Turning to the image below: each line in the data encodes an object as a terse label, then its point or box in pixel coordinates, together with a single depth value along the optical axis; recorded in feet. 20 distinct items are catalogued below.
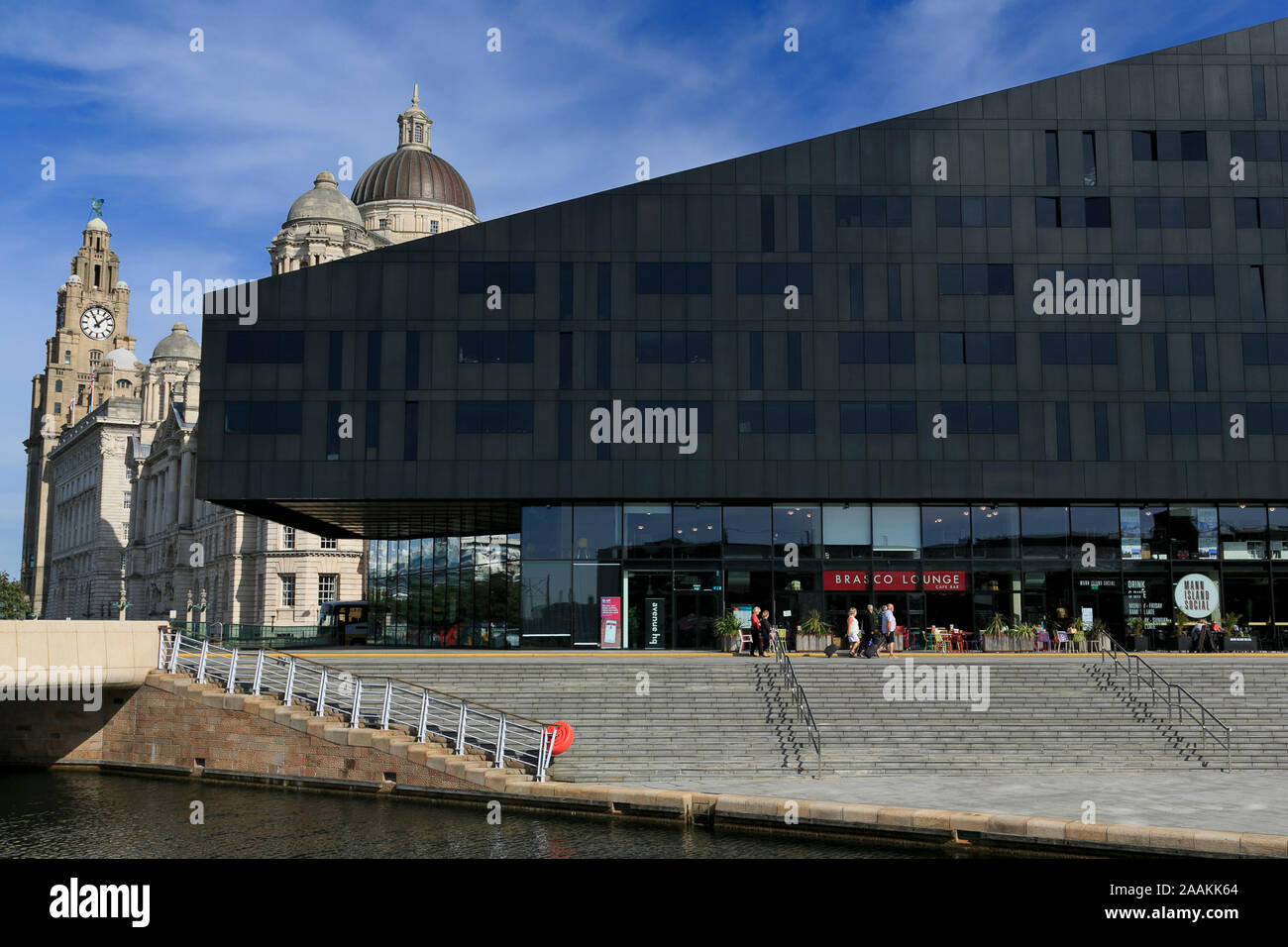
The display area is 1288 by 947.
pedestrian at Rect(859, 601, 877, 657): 113.91
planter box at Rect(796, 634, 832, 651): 124.88
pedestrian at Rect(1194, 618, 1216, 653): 128.06
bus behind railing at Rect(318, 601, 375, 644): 182.39
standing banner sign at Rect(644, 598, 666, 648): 131.95
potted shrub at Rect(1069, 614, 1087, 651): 128.26
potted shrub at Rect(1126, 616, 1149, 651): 130.52
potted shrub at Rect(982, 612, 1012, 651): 126.93
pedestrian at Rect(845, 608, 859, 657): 114.83
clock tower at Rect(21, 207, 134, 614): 564.30
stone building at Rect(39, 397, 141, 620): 431.84
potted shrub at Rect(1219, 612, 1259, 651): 128.57
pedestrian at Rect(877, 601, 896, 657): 118.62
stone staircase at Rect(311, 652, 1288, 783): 84.69
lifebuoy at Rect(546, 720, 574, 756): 80.18
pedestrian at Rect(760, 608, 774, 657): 113.09
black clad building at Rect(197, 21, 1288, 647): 129.29
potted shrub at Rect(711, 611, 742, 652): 121.70
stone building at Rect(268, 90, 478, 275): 318.45
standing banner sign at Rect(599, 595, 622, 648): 130.52
